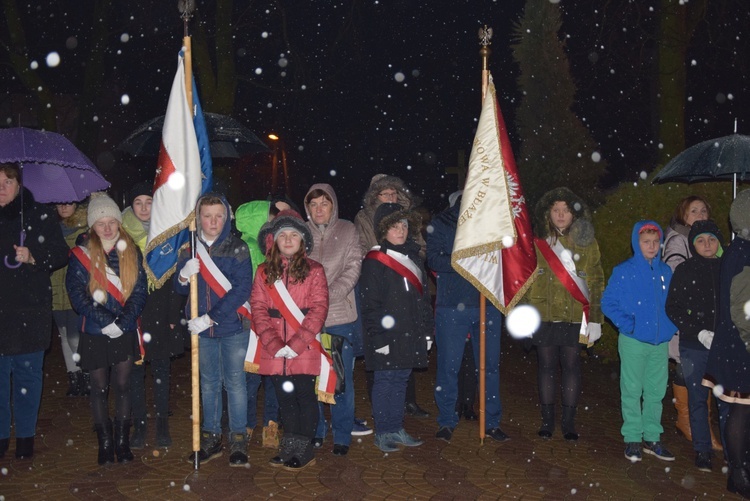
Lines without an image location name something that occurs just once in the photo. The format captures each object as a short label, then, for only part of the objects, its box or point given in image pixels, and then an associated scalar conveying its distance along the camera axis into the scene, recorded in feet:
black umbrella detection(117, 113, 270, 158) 25.90
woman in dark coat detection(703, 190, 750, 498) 18.22
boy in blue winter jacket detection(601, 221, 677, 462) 21.75
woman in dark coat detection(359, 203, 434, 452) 22.09
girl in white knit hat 20.75
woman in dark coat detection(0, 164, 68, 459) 21.03
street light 120.16
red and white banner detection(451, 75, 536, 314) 22.52
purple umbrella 20.51
